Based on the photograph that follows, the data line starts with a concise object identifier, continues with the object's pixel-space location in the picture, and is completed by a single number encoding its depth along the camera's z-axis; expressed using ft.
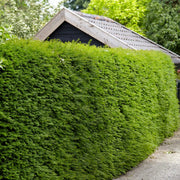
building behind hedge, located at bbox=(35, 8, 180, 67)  34.94
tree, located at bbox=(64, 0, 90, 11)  135.23
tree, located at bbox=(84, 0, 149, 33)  82.12
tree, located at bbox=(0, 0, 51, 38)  55.52
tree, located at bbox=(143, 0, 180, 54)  84.69
